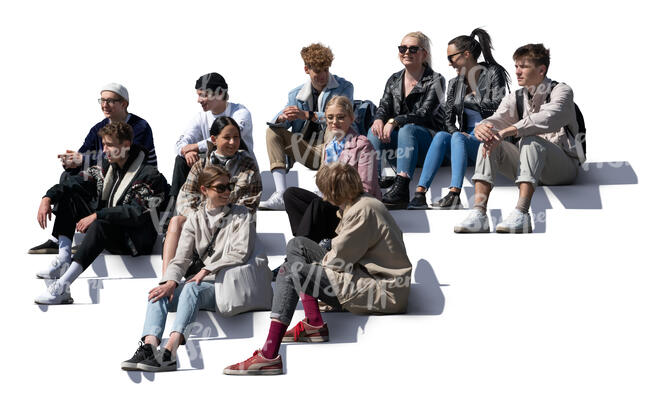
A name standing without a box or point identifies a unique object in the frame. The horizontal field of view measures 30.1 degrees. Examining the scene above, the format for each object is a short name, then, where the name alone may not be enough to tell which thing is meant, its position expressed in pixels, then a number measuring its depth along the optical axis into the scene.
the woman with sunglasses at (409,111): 9.63
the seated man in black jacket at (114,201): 8.94
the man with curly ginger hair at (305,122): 9.72
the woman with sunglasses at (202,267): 7.96
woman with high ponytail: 9.55
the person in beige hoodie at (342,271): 7.82
